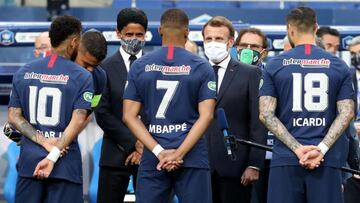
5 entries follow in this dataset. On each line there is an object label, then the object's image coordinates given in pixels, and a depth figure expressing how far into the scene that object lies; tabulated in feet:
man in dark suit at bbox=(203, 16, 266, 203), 66.64
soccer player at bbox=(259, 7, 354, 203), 58.23
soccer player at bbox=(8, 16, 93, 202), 58.90
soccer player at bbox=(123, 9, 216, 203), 58.59
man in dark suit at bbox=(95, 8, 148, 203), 66.23
